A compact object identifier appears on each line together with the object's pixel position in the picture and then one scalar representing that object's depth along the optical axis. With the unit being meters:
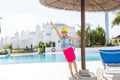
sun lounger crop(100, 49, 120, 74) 7.41
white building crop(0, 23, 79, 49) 40.01
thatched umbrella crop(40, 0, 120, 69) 7.21
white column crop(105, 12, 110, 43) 31.29
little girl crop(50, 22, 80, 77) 7.29
